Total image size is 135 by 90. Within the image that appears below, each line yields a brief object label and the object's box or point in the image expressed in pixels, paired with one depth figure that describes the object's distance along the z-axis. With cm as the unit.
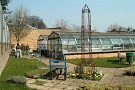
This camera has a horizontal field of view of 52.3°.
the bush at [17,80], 507
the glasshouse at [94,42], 1491
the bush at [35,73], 652
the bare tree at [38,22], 5266
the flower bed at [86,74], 670
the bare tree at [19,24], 2475
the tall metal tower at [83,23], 830
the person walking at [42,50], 1797
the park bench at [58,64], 656
